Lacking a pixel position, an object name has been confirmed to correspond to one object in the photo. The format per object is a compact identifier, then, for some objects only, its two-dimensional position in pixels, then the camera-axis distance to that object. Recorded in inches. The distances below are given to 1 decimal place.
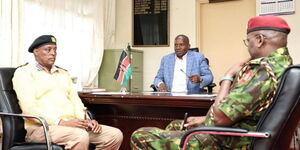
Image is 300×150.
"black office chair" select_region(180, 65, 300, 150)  53.8
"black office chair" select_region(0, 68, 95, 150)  82.3
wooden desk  96.0
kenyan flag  127.3
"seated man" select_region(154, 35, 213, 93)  137.8
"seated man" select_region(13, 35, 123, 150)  86.3
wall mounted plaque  208.7
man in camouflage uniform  55.9
